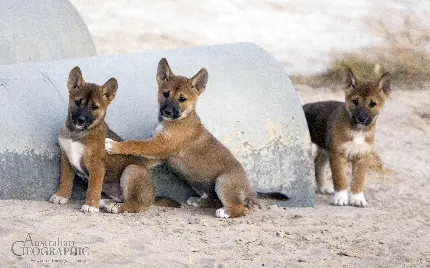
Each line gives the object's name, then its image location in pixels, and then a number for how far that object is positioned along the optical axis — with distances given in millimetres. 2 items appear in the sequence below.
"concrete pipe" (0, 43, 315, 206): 14422
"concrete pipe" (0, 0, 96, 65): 19641
